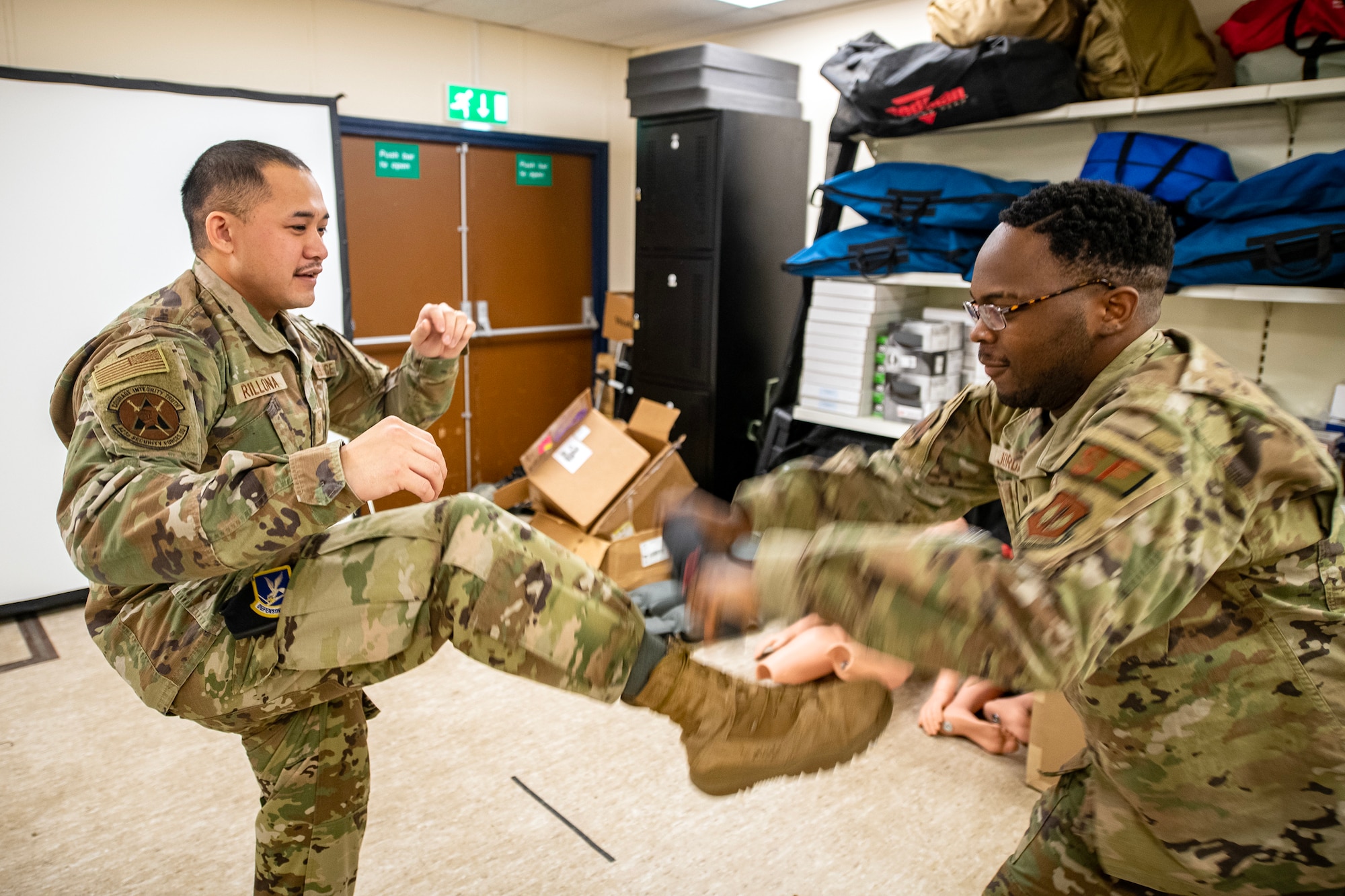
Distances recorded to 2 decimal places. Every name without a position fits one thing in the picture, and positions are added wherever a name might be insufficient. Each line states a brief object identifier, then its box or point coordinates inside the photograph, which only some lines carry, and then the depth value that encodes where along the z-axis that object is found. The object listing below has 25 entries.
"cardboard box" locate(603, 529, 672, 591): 3.83
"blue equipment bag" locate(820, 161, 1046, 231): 3.26
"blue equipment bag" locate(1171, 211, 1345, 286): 2.52
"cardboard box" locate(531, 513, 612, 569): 3.81
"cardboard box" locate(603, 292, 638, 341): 5.26
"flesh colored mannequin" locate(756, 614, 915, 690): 2.89
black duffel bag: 3.05
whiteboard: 3.44
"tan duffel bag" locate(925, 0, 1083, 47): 2.99
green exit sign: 4.95
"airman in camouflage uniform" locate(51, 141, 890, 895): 1.28
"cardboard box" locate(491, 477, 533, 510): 4.17
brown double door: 4.91
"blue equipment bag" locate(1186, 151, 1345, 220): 2.54
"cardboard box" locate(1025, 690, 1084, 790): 2.48
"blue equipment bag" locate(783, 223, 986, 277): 3.38
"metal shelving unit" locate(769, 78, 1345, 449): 2.74
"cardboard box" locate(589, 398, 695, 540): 3.89
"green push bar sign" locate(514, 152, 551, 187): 5.36
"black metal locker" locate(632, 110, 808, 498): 4.34
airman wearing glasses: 0.99
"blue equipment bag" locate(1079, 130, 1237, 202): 2.87
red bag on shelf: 2.57
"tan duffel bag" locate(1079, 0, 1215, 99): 2.91
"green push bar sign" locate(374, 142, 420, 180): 4.80
